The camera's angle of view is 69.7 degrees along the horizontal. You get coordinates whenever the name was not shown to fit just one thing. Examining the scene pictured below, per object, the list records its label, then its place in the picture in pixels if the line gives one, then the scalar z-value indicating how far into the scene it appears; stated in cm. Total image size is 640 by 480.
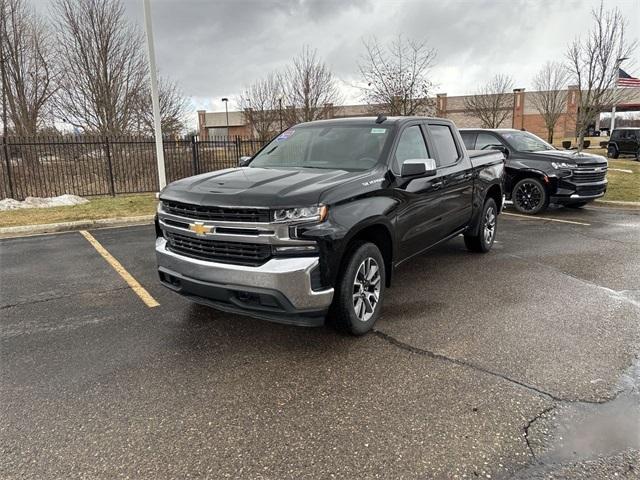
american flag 1938
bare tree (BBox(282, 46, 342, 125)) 2306
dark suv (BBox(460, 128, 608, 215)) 974
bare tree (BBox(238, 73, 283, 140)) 2538
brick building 4834
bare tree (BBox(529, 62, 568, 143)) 3459
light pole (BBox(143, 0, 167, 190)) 1082
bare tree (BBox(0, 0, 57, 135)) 1873
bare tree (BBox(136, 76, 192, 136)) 2161
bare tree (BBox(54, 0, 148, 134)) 1927
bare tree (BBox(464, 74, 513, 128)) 3950
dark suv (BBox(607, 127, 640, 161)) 2450
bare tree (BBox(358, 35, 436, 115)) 1605
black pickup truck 335
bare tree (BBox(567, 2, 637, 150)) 1494
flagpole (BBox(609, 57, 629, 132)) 1533
